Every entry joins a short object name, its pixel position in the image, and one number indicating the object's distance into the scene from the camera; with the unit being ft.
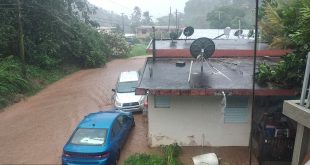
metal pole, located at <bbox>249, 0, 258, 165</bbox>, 17.99
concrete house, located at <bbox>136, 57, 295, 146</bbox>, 25.36
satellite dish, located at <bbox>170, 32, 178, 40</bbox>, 48.25
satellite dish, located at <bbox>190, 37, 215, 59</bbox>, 27.71
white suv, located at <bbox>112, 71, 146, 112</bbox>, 36.84
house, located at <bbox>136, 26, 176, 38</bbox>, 206.26
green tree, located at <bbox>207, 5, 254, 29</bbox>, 143.42
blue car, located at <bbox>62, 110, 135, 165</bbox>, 23.04
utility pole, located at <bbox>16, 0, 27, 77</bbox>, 49.62
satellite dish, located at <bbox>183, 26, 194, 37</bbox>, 48.93
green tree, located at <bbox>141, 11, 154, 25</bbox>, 263.28
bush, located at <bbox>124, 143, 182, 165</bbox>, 23.42
